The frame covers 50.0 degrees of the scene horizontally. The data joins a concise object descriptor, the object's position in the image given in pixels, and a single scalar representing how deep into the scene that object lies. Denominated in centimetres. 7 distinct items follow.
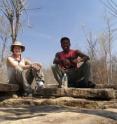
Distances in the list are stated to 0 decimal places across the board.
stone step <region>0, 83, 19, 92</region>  224
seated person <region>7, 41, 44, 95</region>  230
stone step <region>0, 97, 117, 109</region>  189
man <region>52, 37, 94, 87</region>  245
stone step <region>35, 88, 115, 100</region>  213
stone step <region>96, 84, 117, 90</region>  284
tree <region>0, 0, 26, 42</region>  386
